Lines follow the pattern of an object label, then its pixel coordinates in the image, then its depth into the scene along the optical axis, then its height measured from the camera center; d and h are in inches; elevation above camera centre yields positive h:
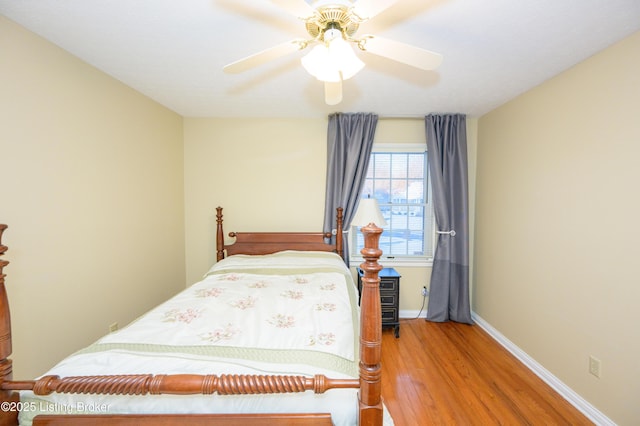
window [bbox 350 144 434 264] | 131.0 +2.9
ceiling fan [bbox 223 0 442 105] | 43.4 +30.8
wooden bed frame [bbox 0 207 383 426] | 37.6 -24.5
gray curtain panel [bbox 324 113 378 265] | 122.3 +22.3
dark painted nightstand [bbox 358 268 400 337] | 112.7 -37.4
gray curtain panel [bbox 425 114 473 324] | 122.1 -2.4
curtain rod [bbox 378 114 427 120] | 124.1 +42.5
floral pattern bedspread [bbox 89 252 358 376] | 48.8 -24.8
